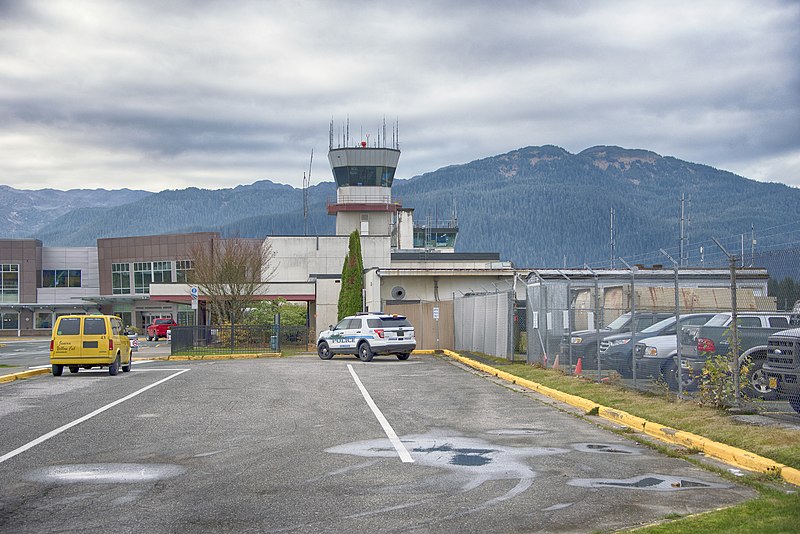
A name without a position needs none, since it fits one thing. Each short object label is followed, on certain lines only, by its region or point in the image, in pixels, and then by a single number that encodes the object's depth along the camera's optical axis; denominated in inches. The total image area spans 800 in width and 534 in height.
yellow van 1105.4
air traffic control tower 3248.0
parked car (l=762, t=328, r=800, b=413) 543.2
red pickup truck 2847.0
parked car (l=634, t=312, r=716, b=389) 737.0
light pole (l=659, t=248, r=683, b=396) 635.5
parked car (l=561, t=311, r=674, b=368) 931.3
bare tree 2022.6
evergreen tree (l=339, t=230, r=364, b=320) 1998.0
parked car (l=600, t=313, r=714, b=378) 810.2
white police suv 1413.6
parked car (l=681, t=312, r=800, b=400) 617.3
